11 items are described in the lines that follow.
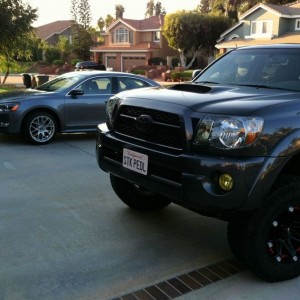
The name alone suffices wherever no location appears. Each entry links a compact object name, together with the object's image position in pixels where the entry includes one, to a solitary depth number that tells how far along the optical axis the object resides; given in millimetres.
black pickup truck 3100
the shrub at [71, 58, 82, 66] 53781
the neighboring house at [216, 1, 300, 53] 37781
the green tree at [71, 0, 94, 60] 61006
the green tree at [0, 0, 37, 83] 18406
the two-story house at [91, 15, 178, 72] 52750
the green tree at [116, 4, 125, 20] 89125
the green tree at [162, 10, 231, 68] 46812
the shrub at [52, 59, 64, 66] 54594
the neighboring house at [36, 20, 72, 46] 73750
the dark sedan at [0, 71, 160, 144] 8336
